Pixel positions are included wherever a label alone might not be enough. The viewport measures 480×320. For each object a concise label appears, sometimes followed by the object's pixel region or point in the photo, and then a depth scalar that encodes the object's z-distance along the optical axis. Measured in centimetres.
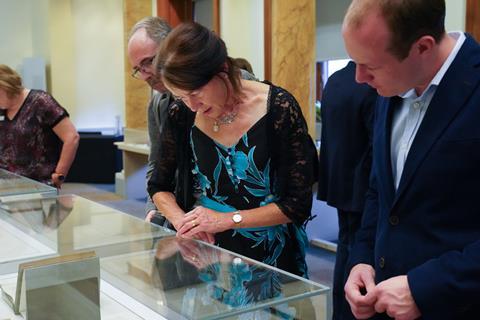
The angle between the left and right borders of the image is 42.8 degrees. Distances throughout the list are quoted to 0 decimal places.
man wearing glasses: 221
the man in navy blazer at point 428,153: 125
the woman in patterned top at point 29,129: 355
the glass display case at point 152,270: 129
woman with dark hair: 188
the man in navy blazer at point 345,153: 238
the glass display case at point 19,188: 247
